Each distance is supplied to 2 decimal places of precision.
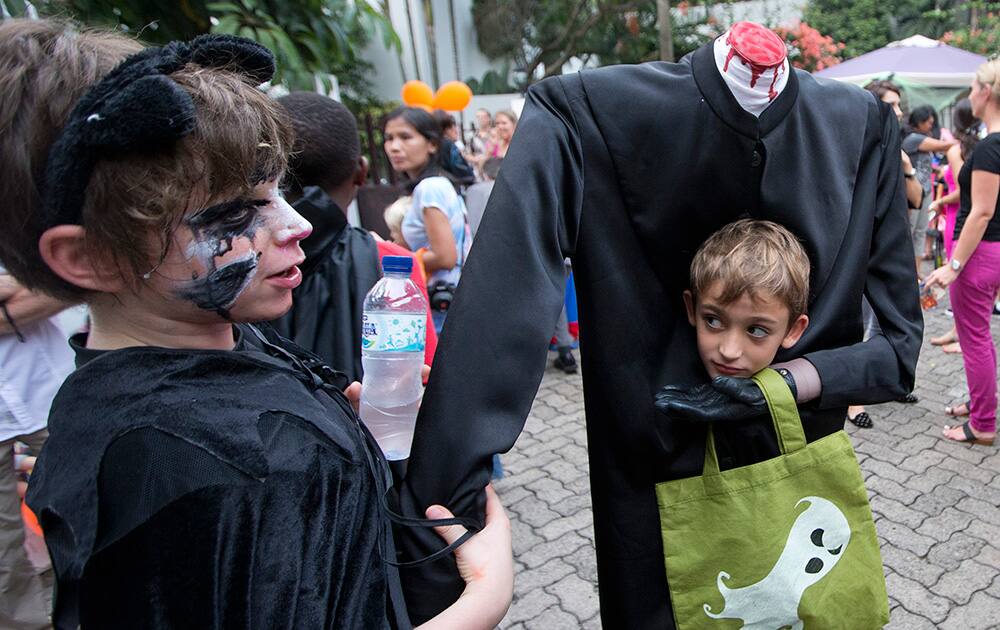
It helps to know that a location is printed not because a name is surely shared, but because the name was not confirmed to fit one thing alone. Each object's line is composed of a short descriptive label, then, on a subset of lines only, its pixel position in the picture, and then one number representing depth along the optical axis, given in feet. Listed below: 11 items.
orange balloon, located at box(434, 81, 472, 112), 33.76
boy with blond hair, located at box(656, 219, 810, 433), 4.38
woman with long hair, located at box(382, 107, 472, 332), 11.91
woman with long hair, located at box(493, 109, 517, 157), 23.89
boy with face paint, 2.71
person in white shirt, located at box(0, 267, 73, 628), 7.68
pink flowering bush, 65.31
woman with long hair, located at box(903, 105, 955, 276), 22.21
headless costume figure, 3.84
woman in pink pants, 12.57
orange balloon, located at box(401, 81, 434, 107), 30.40
